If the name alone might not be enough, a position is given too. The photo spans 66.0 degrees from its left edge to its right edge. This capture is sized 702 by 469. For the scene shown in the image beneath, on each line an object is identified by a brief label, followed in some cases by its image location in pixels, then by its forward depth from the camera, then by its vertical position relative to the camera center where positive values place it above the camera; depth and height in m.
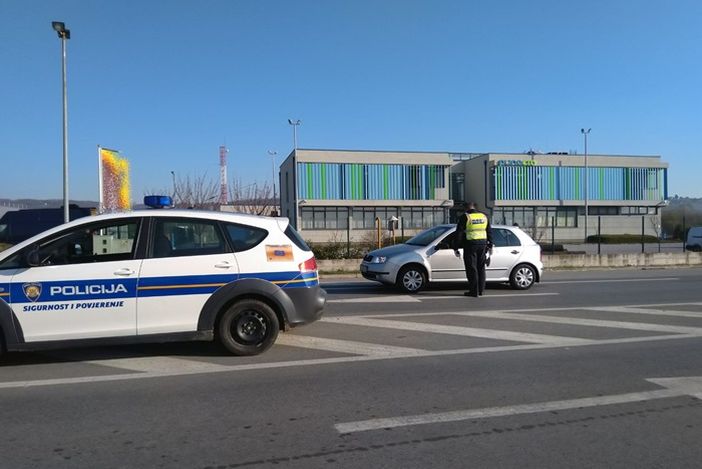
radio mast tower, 34.53 +2.70
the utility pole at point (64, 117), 15.98 +3.71
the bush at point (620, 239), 37.14 -0.80
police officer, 10.99 -0.24
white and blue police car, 5.81 -0.54
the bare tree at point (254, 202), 31.52 +1.85
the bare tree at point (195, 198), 29.17 +1.99
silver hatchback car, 11.90 -0.69
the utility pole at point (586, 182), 51.46 +4.47
